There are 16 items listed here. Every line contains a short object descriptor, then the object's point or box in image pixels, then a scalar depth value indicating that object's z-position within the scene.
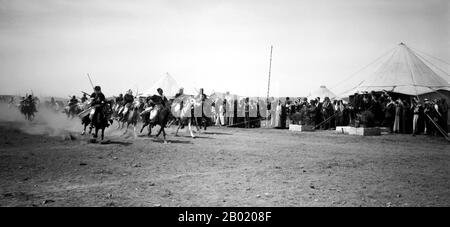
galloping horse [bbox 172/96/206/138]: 19.89
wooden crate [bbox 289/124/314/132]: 25.20
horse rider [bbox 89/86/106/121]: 15.37
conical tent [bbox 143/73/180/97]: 38.07
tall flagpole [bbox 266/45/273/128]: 30.11
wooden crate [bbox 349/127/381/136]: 21.34
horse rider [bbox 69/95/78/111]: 30.92
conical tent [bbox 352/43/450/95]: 26.77
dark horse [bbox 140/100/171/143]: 16.78
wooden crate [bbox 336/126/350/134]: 23.24
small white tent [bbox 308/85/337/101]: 50.31
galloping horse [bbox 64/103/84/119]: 30.20
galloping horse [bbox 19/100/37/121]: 33.25
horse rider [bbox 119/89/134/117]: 21.28
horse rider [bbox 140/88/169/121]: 16.98
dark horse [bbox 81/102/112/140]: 15.32
